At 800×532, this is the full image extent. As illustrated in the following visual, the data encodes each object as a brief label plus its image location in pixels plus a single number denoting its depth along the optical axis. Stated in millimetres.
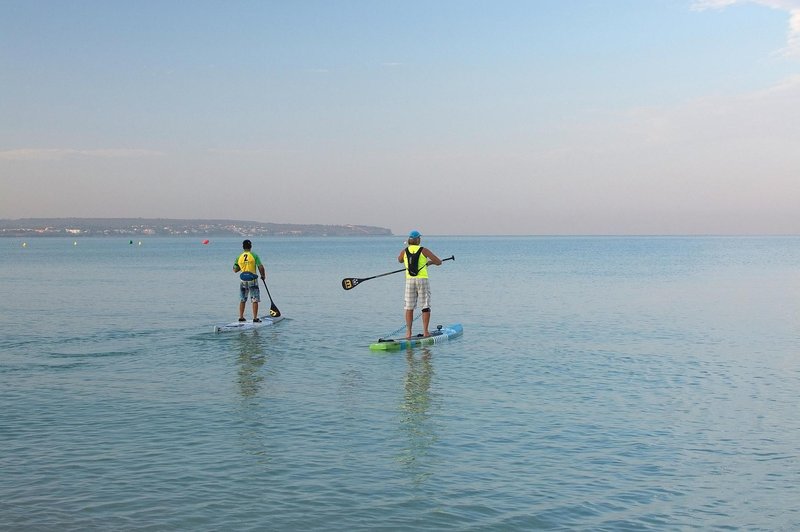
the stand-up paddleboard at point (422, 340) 21281
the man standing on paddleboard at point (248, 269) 25094
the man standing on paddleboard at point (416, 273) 21156
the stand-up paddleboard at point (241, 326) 25078
